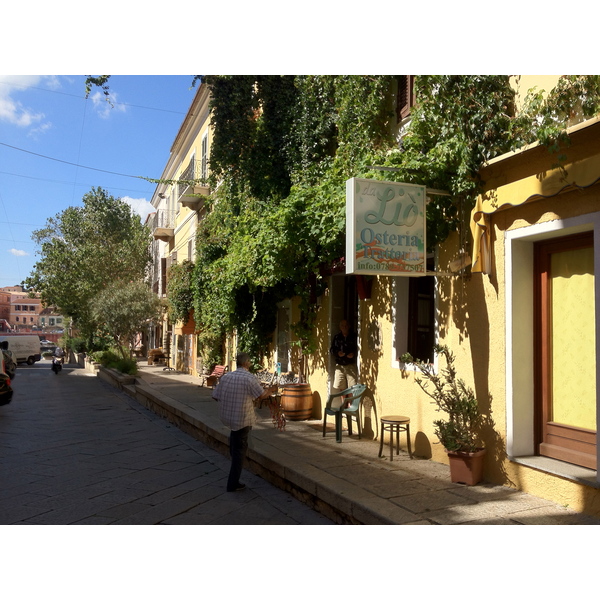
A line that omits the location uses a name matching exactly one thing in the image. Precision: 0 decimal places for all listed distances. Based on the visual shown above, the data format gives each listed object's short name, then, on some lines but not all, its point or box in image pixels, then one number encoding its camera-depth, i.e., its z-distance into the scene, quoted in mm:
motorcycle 28656
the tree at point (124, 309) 23781
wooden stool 6930
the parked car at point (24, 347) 39312
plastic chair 8109
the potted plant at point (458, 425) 5938
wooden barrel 10367
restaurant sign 6020
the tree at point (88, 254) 28688
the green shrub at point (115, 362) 21041
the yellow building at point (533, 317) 5109
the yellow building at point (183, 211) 20875
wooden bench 15589
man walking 6484
